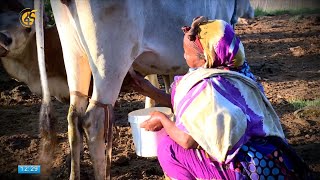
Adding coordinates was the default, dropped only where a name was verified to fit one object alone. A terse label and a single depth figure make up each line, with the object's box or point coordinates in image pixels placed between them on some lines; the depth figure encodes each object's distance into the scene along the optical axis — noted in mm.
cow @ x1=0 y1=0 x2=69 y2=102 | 3329
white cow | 2413
